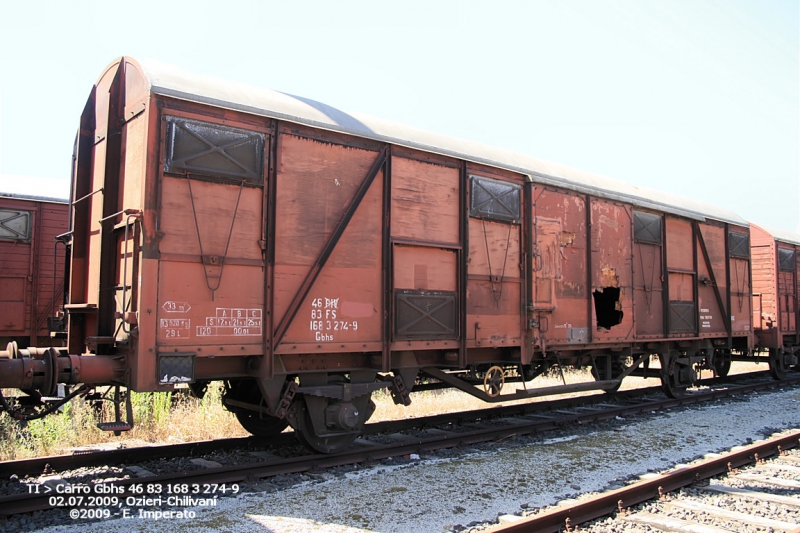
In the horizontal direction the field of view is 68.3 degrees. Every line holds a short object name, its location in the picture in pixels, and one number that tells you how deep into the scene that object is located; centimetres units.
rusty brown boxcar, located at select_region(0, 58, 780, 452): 588
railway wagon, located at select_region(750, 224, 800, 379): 1647
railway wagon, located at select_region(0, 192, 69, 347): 1135
